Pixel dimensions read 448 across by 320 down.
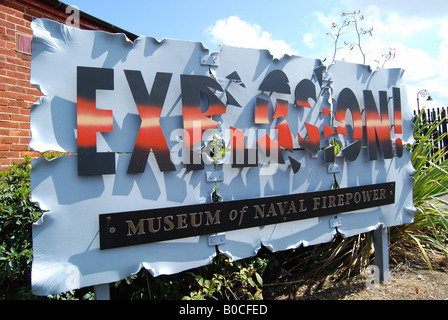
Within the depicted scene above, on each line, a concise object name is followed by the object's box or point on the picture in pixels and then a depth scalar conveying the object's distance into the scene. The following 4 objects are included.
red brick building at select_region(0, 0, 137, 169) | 3.69
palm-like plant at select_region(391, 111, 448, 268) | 4.32
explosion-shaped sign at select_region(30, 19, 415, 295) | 2.14
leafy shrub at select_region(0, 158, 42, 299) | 2.38
